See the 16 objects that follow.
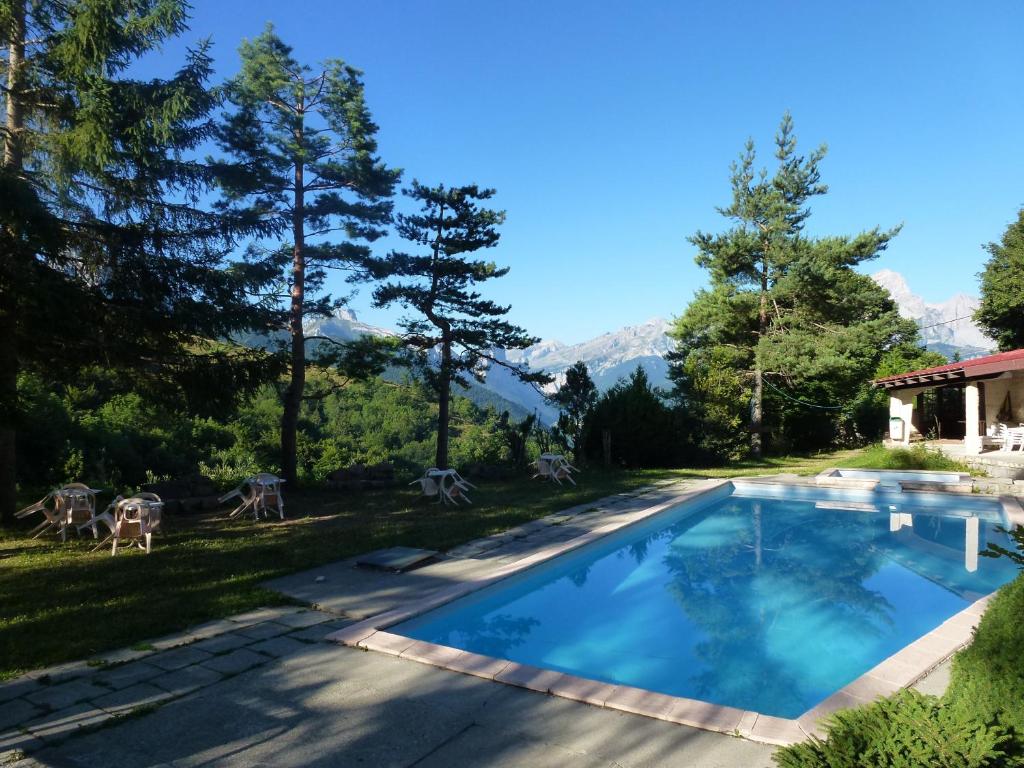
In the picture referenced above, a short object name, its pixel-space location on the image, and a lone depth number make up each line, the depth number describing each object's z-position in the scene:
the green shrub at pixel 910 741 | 1.99
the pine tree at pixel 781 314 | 19.81
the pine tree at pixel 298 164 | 12.60
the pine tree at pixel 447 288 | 15.38
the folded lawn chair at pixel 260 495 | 9.39
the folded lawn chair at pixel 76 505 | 7.93
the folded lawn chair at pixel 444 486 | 10.61
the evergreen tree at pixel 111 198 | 8.16
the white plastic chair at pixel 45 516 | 8.02
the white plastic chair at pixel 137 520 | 7.15
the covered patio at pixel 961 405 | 14.92
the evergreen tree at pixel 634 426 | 16.52
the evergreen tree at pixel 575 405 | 16.89
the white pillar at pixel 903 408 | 18.33
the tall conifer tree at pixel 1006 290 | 24.84
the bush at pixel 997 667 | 2.30
